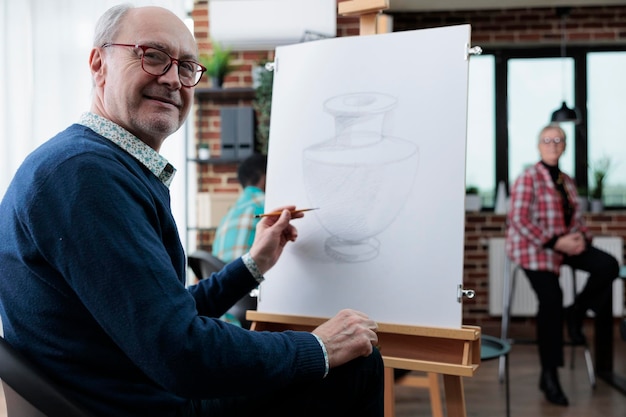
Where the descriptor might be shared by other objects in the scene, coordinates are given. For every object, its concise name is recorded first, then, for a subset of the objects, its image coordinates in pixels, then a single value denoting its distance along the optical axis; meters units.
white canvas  1.59
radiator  5.01
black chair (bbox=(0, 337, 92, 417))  0.97
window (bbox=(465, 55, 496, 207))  5.39
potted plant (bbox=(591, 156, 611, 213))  5.08
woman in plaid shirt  3.40
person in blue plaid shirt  2.89
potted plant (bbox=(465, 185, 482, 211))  5.20
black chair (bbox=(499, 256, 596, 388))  3.57
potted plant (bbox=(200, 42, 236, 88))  4.07
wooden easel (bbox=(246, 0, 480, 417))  1.48
